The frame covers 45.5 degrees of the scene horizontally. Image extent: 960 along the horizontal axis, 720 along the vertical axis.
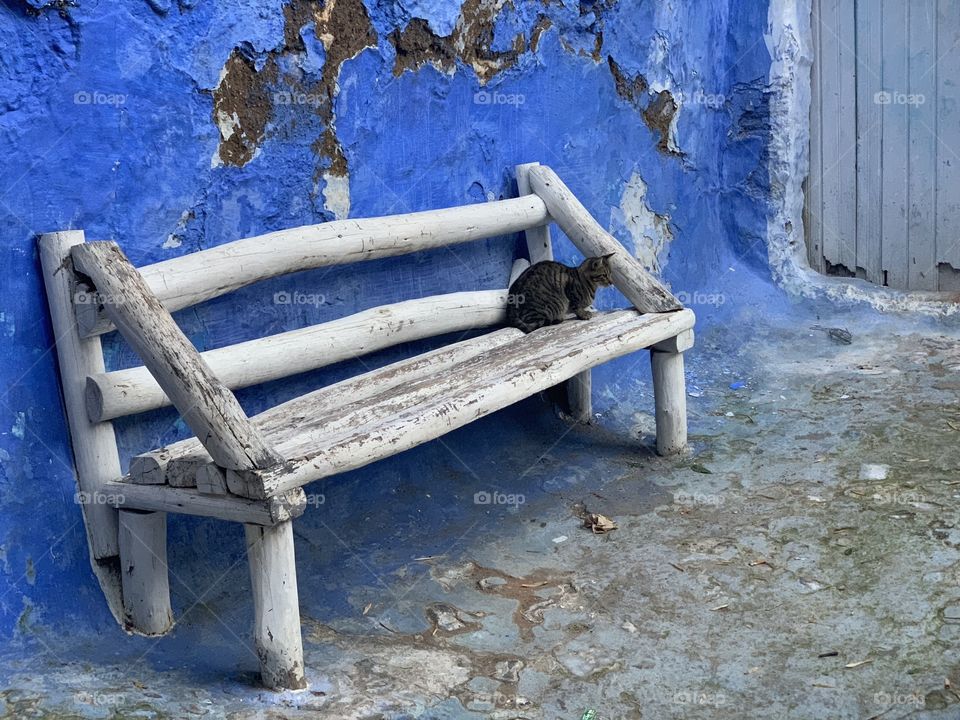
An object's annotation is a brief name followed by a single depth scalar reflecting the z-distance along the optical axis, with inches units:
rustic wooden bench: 117.5
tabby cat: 181.8
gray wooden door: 253.6
